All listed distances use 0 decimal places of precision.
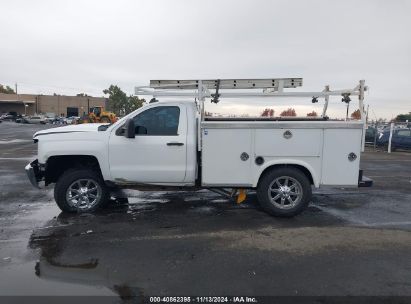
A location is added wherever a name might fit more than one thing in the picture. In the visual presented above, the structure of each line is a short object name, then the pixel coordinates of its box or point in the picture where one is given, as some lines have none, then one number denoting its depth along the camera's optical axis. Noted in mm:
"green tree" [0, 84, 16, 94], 108838
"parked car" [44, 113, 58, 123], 67312
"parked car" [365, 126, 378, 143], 24320
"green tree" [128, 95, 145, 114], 77094
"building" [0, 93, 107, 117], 88500
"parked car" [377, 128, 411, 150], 21966
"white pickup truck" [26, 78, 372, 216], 6484
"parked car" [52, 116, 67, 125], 69850
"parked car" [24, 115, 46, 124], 64062
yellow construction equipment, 33500
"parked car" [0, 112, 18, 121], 72000
